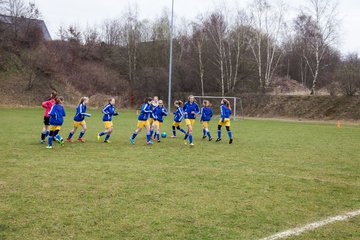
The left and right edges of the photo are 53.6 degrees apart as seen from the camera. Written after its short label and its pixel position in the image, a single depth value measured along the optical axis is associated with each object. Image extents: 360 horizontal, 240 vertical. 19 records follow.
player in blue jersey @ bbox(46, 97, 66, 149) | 12.99
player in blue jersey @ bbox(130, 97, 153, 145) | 14.28
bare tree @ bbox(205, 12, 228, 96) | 44.50
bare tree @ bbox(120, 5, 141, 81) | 55.76
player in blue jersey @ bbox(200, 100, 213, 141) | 16.75
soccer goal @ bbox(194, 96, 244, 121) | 42.76
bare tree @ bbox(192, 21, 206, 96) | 46.19
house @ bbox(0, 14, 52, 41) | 53.73
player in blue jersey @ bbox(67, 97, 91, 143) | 14.09
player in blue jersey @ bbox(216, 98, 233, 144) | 15.80
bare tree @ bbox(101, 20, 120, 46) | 63.28
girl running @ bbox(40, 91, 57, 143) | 14.08
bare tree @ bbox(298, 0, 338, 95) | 37.59
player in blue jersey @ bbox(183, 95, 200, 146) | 15.74
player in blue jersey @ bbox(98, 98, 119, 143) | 14.44
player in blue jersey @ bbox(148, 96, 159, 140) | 15.92
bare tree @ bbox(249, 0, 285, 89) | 41.81
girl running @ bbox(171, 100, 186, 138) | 16.05
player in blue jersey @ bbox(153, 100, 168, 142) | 16.30
